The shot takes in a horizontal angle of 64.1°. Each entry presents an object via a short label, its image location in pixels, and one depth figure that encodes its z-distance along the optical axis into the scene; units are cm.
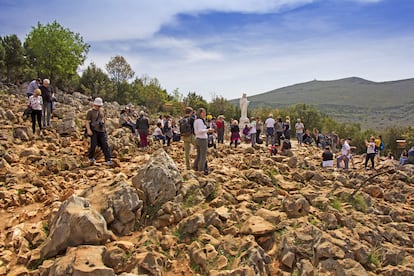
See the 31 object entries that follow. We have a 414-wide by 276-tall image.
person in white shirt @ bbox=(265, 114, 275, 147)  1583
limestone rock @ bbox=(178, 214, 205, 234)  541
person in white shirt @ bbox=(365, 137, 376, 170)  1432
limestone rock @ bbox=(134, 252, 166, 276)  434
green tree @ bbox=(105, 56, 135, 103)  4191
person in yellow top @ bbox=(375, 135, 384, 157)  1822
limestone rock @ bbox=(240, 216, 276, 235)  542
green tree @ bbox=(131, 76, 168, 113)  3950
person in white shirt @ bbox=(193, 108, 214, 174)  779
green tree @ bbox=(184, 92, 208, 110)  4106
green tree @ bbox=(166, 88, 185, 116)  3725
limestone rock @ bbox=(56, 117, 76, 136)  1132
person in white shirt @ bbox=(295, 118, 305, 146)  1891
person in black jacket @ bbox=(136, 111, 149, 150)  1191
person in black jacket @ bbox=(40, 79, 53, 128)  1068
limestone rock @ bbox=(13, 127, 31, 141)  986
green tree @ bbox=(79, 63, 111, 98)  3823
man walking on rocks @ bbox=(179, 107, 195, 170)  818
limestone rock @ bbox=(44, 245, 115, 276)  382
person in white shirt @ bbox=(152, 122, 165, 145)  1367
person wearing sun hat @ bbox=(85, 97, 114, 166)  815
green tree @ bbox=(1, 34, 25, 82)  3372
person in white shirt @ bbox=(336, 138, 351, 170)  1318
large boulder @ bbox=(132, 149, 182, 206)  592
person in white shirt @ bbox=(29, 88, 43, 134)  988
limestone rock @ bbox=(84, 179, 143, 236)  518
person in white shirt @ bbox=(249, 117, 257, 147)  1622
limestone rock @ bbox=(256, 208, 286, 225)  586
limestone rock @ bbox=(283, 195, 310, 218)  627
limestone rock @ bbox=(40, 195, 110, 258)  449
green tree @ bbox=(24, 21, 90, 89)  3177
